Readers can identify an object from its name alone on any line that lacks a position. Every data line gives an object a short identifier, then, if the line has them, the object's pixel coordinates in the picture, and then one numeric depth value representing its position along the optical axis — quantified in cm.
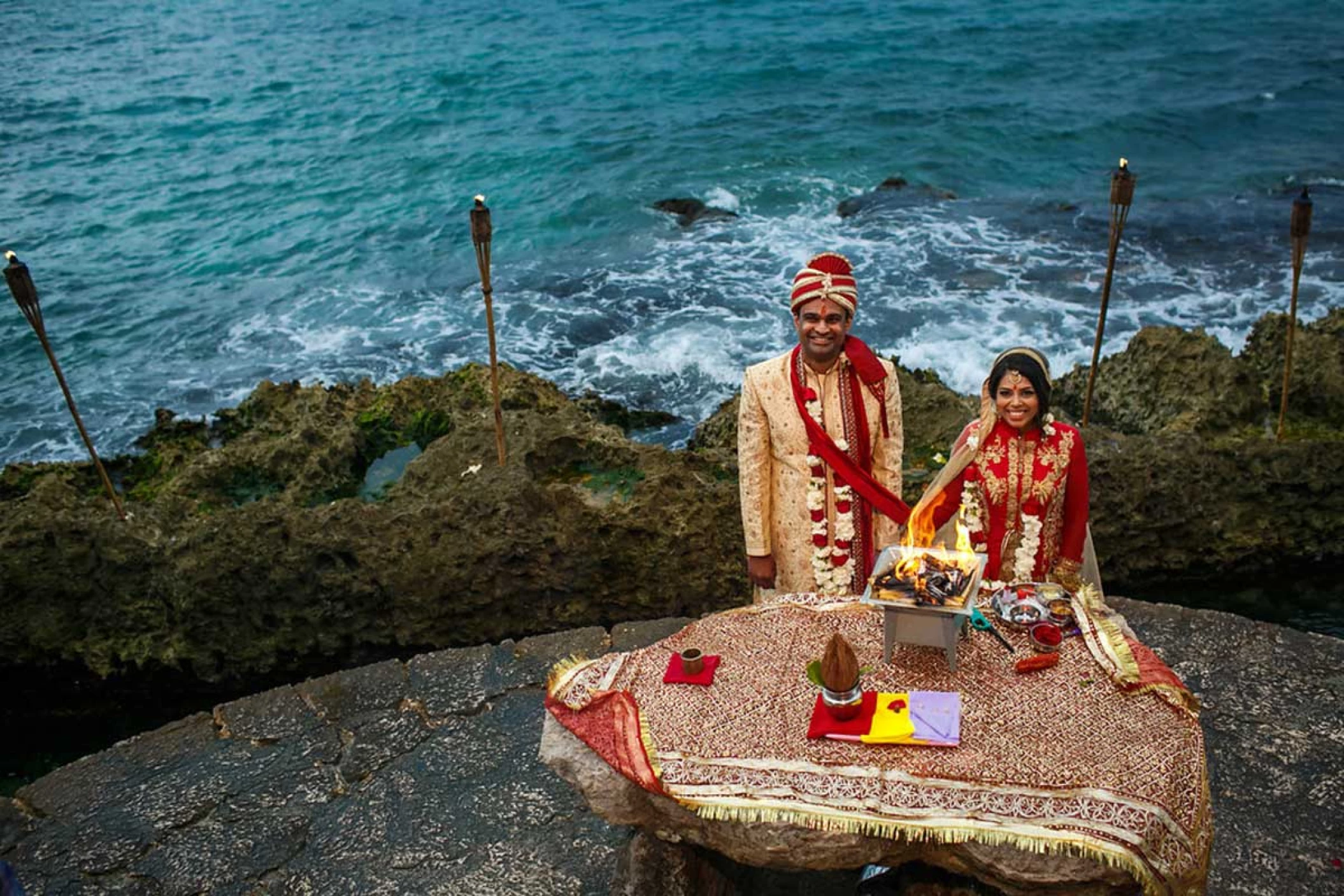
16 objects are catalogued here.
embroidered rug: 303
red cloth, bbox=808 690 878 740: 337
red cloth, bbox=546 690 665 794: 333
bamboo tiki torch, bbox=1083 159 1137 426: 623
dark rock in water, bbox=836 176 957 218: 1753
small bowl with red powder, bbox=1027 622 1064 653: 368
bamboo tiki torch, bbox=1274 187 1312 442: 636
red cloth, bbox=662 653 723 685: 368
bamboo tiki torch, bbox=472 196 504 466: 652
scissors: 385
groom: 455
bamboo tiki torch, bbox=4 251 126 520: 614
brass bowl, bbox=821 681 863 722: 340
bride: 439
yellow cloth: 332
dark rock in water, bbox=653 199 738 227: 1759
